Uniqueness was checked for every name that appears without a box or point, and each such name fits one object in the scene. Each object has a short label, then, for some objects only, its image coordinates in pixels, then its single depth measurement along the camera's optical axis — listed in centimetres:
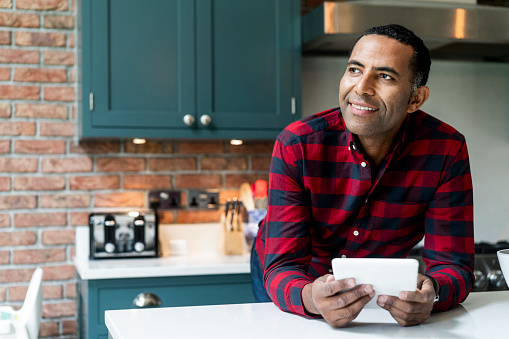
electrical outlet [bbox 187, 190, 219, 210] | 298
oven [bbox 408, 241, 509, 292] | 264
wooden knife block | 280
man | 151
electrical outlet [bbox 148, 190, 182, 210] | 292
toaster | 262
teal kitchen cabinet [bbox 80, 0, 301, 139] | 259
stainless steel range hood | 261
